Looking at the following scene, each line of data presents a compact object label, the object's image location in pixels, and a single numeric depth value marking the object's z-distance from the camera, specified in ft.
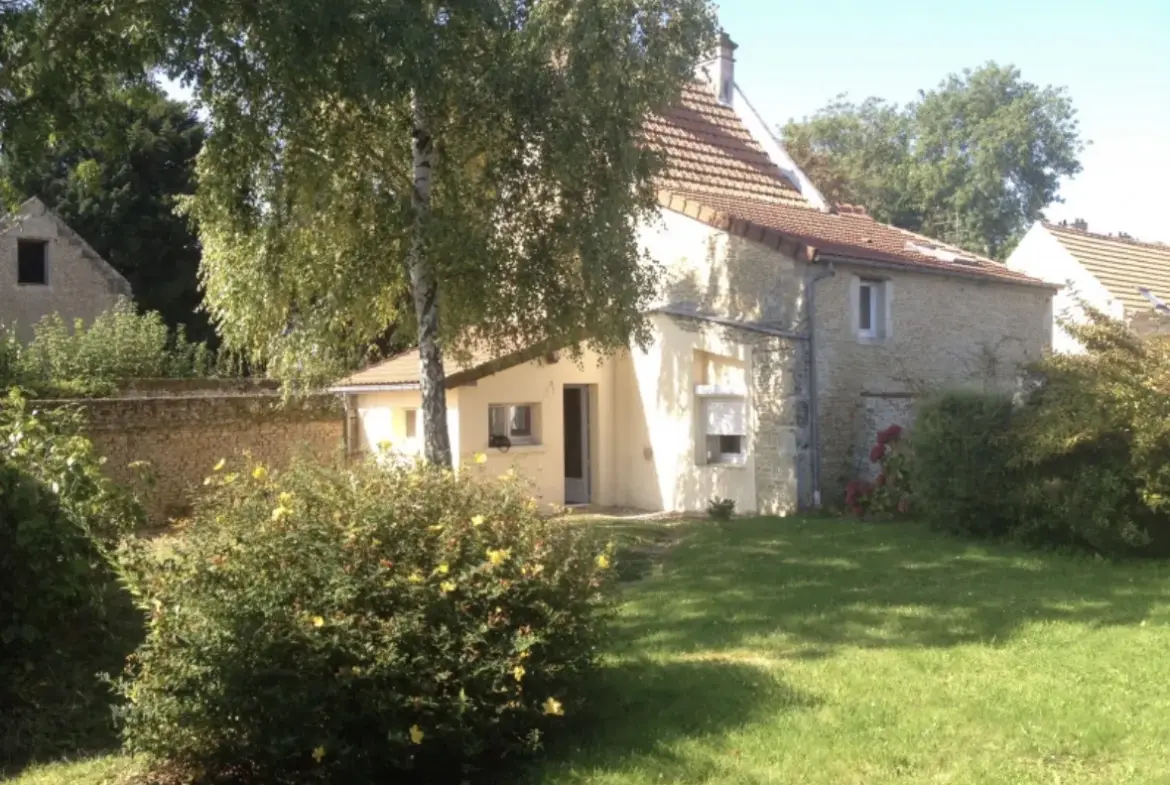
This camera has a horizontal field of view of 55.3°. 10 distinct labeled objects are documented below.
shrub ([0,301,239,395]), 71.95
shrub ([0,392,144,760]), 27.07
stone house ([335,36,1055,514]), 59.11
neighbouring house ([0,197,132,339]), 100.48
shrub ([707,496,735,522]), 57.00
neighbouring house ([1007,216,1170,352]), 91.86
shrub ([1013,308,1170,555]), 41.47
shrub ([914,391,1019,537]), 45.68
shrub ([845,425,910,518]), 53.72
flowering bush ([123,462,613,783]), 20.02
